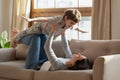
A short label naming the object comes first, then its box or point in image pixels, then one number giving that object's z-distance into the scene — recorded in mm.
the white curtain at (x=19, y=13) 4895
